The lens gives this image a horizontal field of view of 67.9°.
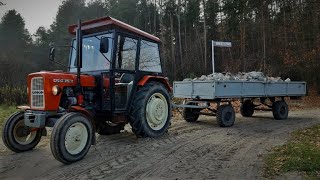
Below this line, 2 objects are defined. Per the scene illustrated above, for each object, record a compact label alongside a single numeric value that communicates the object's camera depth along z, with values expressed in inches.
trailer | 275.5
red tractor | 163.9
